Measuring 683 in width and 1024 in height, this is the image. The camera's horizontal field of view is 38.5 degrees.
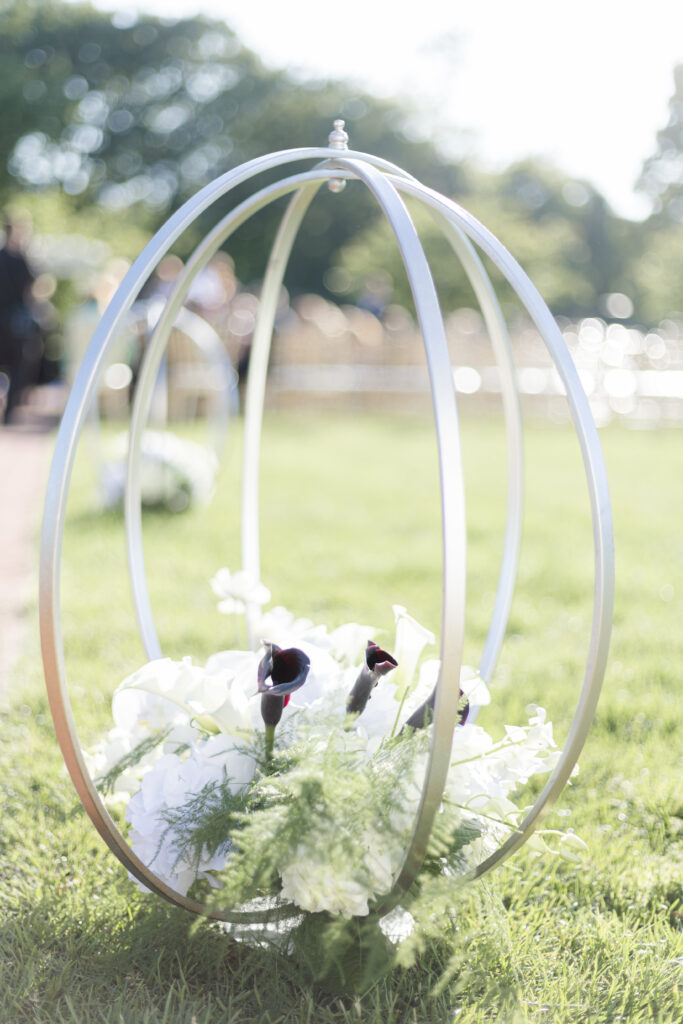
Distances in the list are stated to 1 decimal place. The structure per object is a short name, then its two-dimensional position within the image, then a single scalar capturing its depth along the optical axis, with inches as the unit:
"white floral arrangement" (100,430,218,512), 233.8
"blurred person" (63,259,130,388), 289.4
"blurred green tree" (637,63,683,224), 1227.2
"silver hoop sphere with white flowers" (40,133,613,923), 54.6
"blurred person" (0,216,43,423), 384.5
